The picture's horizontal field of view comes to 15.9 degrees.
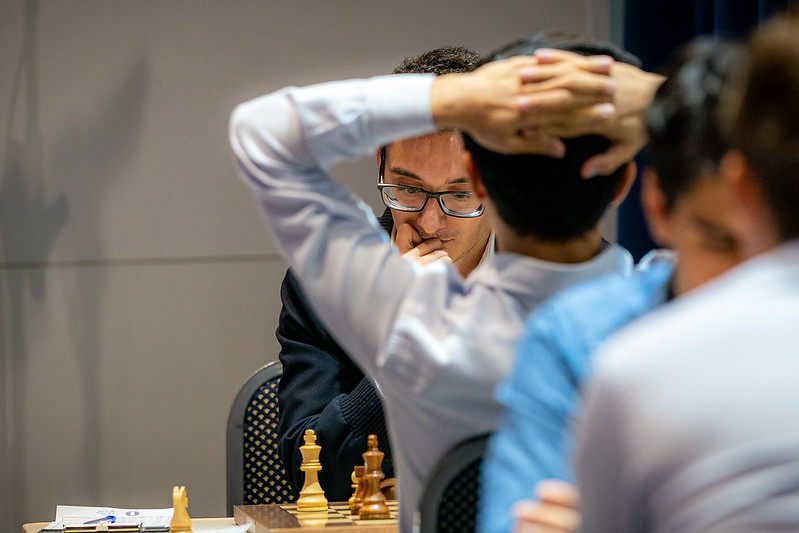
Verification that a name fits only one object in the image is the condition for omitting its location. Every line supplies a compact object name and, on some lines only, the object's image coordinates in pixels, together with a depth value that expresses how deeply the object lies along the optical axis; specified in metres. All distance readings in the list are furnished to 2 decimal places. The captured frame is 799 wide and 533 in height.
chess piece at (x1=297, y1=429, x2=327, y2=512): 3.49
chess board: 3.35
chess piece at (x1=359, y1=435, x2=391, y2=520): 3.43
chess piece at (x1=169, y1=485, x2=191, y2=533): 3.41
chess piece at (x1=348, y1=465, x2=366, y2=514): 3.46
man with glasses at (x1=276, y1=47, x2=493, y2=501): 3.63
